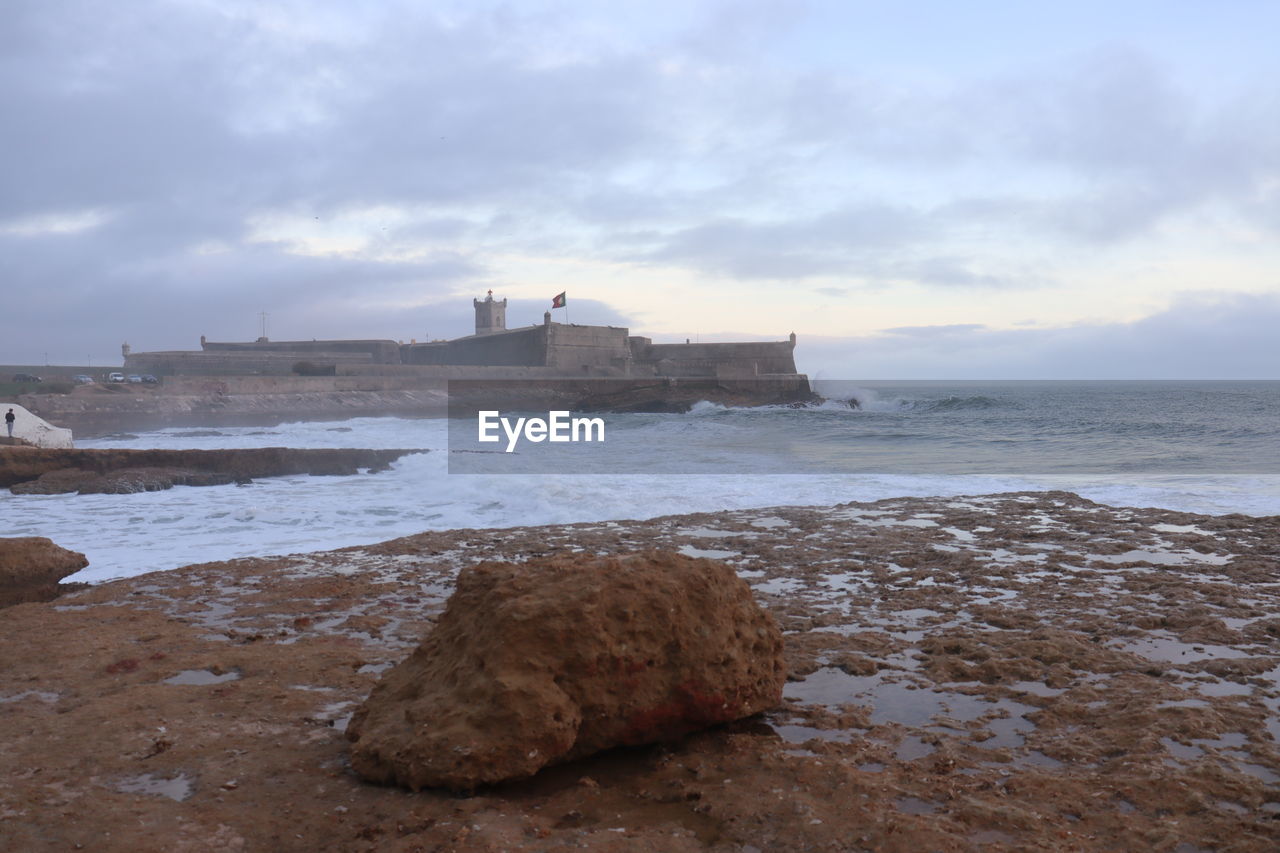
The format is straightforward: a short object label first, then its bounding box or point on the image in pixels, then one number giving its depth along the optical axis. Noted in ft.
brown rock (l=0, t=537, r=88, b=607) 19.95
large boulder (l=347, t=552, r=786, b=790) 9.65
